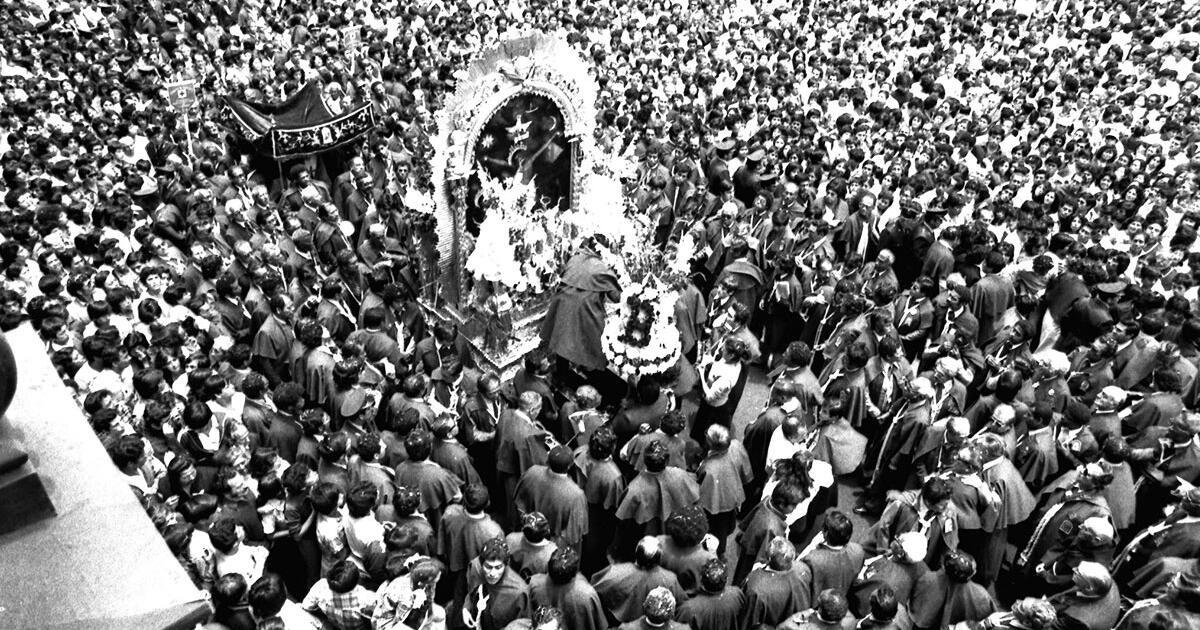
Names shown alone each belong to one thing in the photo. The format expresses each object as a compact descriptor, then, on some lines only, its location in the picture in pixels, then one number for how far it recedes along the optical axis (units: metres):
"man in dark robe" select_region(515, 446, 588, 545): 7.05
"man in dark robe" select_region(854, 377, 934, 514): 8.12
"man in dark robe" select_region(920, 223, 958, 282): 10.98
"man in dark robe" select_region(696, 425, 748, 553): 7.49
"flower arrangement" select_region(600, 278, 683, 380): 8.73
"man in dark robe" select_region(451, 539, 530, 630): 5.84
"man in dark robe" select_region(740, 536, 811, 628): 6.13
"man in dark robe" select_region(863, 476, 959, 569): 6.72
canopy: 13.51
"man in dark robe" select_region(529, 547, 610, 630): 5.92
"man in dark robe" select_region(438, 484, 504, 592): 6.51
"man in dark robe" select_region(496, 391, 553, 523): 7.81
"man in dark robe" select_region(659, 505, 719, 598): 6.29
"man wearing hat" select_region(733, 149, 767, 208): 13.59
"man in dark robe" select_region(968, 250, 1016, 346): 10.15
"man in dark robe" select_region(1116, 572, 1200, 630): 5.66
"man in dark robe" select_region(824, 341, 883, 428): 8.48
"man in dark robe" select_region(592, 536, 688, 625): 6.08
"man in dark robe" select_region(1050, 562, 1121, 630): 5.75
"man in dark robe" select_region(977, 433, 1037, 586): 7.25
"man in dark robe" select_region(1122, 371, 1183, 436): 8.14
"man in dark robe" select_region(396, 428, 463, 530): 7.00
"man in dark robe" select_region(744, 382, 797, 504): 8.01
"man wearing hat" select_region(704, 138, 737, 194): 13.92
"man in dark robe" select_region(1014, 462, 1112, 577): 6.93
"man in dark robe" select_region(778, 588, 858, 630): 5.53
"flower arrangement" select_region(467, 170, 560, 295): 10.36
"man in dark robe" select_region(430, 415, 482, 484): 7.40
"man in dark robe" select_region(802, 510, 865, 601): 6.34
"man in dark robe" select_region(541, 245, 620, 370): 9.76
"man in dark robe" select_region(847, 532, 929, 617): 6.19
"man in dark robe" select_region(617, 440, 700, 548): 7.14
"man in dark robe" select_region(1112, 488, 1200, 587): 6.71
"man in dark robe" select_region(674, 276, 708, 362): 10.27
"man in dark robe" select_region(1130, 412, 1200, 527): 7.55
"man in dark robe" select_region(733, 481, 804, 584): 6.71
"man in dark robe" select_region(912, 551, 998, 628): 6.08
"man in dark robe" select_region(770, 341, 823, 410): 8.41
